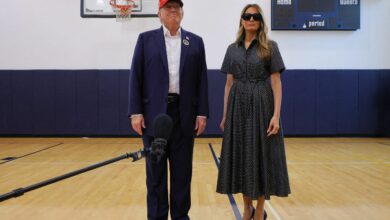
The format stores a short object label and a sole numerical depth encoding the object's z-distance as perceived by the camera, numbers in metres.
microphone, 0.94
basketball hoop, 7.58
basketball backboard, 7.69
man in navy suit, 2.15
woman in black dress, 2.28
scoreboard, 7.62
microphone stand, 0.87
